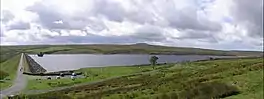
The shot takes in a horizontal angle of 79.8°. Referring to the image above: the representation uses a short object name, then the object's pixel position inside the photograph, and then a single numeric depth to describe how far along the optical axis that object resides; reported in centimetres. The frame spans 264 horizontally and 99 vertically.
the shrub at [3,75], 4746
